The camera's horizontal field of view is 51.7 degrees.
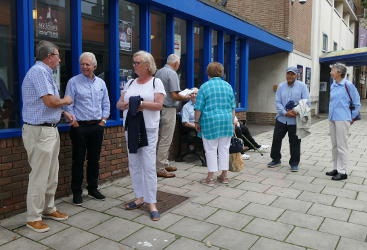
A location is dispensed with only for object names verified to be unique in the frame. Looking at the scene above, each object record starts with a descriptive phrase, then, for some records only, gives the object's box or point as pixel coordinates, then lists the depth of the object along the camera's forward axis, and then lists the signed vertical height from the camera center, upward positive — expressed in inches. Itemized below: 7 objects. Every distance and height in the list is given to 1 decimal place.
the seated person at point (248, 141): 310.8 -33.0
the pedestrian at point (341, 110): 221.1 -4.9
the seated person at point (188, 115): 258.2 -9.6
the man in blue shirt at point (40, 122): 139.6 -8.2
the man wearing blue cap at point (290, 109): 242.5 -4.9
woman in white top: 155.8 -5.0
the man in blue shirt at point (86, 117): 167.5 -7.3
